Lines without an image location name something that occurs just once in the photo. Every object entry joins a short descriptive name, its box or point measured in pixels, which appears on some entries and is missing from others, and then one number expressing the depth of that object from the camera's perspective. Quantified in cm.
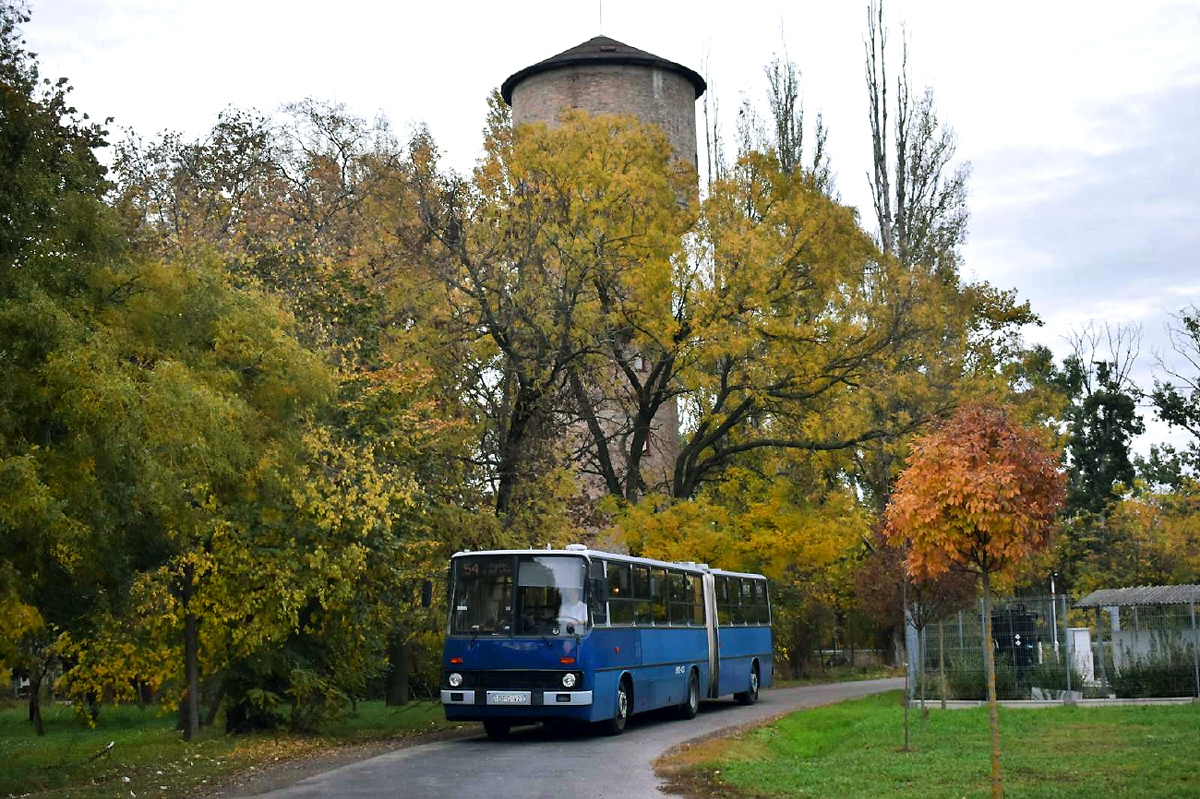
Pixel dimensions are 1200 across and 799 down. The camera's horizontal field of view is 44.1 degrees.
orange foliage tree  1348
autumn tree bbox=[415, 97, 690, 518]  3109
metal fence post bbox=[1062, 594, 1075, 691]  2866
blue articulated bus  2188
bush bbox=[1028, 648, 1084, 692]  2935
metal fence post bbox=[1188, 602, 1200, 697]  2758
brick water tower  4575
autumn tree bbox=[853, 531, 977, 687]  2814
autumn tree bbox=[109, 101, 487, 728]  2267
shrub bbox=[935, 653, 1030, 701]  2994
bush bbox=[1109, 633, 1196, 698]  2819
